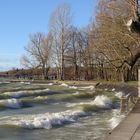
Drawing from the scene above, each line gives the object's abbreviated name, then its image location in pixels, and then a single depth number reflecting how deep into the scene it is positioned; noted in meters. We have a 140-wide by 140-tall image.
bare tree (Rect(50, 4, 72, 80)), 42.00
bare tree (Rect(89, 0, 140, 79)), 22.78
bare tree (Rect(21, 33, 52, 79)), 47.86
